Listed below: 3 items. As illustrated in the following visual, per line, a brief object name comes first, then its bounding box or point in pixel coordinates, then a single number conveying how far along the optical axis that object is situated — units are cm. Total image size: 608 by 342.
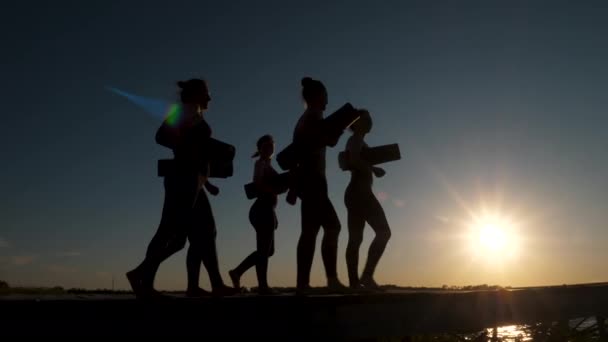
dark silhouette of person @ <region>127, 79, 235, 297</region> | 454
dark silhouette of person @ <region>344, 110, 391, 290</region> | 696
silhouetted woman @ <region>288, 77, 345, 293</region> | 559
